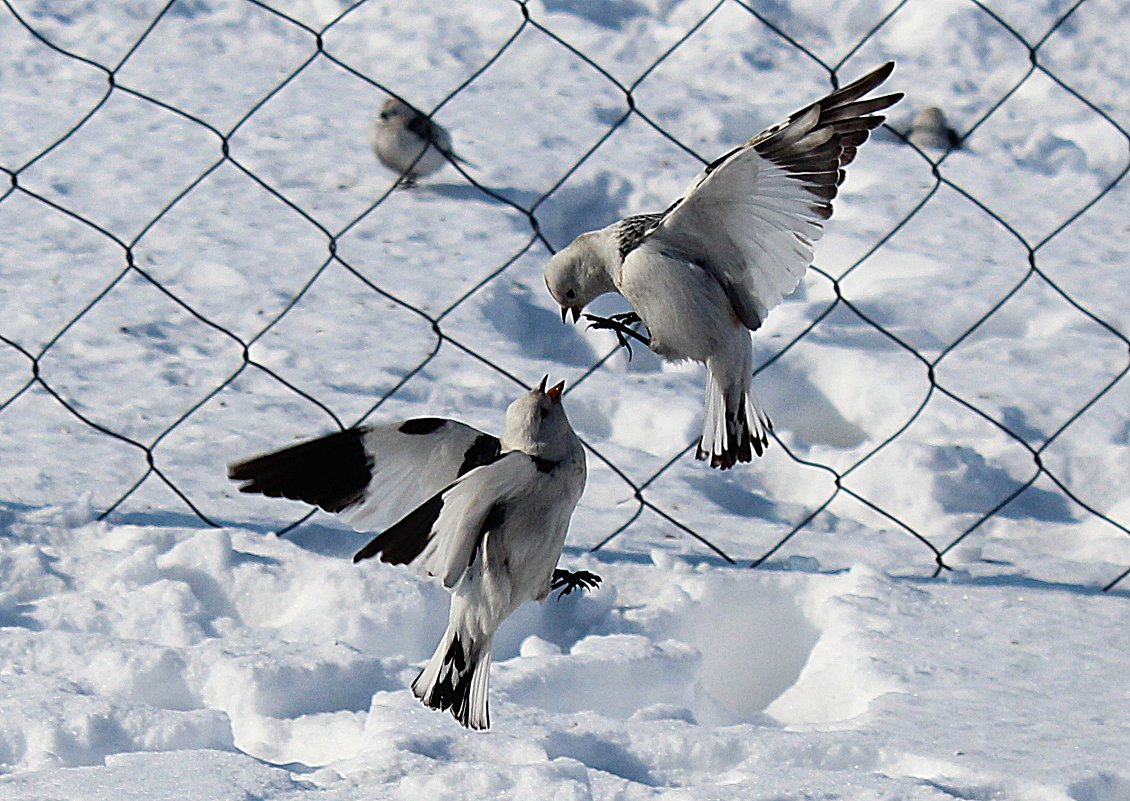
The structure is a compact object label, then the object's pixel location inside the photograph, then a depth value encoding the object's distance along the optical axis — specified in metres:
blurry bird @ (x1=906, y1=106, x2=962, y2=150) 7.65
